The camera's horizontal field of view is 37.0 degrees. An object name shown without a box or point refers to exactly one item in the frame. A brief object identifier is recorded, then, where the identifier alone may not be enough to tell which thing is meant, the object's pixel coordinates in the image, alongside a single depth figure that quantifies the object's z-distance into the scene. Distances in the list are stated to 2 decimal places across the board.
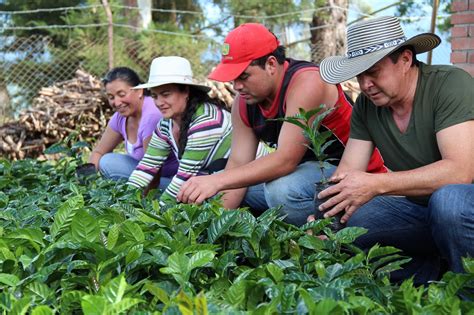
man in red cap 3.15
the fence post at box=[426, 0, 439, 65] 6.36
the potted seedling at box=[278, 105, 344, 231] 2.37
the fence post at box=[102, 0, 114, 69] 9.98
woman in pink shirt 4.49
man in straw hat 2.46
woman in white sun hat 3.70
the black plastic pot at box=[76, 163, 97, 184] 3.79
